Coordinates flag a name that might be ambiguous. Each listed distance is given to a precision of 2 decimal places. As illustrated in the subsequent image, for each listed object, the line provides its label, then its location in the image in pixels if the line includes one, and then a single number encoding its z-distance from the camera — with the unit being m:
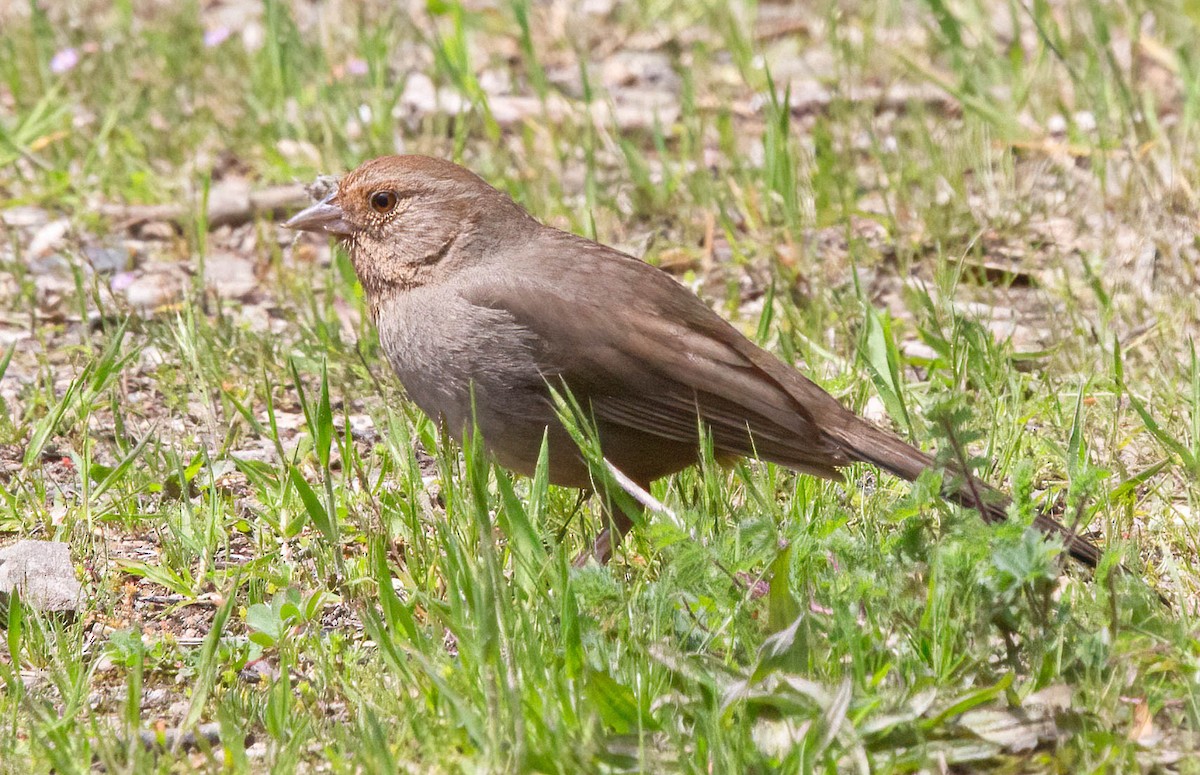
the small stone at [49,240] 12.16
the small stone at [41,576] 7.52
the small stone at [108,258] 12.03
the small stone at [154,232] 12.60
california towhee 8.12
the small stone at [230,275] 11.83
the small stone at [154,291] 11.49
